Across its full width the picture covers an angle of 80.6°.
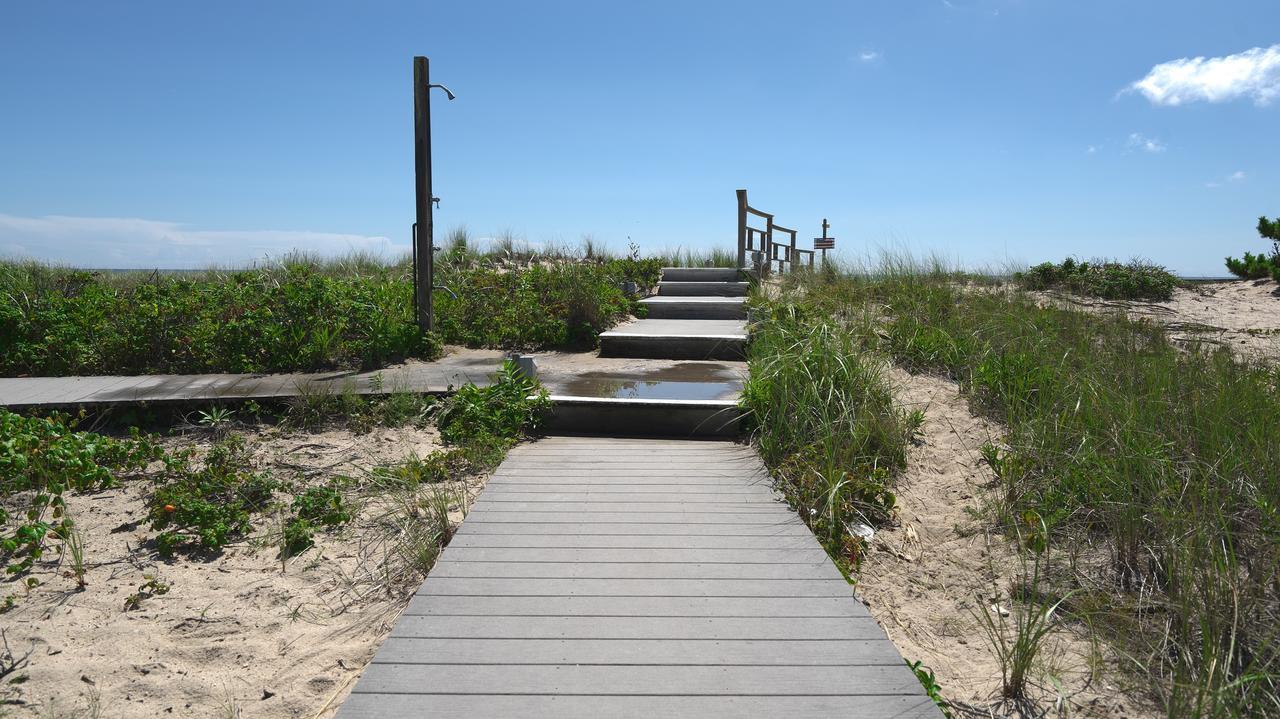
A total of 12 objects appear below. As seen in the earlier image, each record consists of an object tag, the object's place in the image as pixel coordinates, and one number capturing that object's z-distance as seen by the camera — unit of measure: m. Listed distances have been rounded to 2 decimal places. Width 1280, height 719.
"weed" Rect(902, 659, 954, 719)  2.31
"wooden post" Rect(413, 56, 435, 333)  6.94
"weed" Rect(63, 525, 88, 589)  3.14
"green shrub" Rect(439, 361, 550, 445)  4.90
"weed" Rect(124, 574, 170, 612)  2.98
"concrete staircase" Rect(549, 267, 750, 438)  5.14
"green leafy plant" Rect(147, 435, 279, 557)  3.51
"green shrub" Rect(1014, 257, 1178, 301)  12.33
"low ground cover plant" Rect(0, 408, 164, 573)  3.32
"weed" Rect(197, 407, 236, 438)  5.11
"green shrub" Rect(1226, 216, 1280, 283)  14.32
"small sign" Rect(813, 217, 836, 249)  16.02
